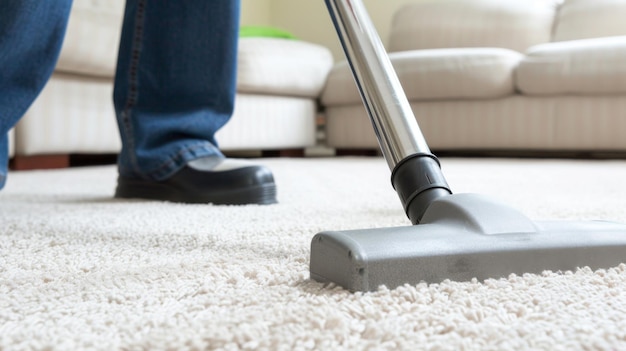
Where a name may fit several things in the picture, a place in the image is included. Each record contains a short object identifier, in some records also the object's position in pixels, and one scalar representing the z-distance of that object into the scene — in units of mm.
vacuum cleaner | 394
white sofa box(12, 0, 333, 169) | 1932
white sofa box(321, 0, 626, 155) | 2365
